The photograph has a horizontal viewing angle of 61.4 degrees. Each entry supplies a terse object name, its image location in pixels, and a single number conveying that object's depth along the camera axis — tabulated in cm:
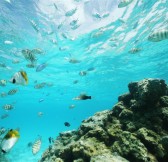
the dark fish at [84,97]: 423
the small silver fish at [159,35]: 452
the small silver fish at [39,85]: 871
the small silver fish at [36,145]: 491
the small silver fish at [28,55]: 480
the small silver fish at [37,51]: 700
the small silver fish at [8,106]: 675
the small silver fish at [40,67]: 673
